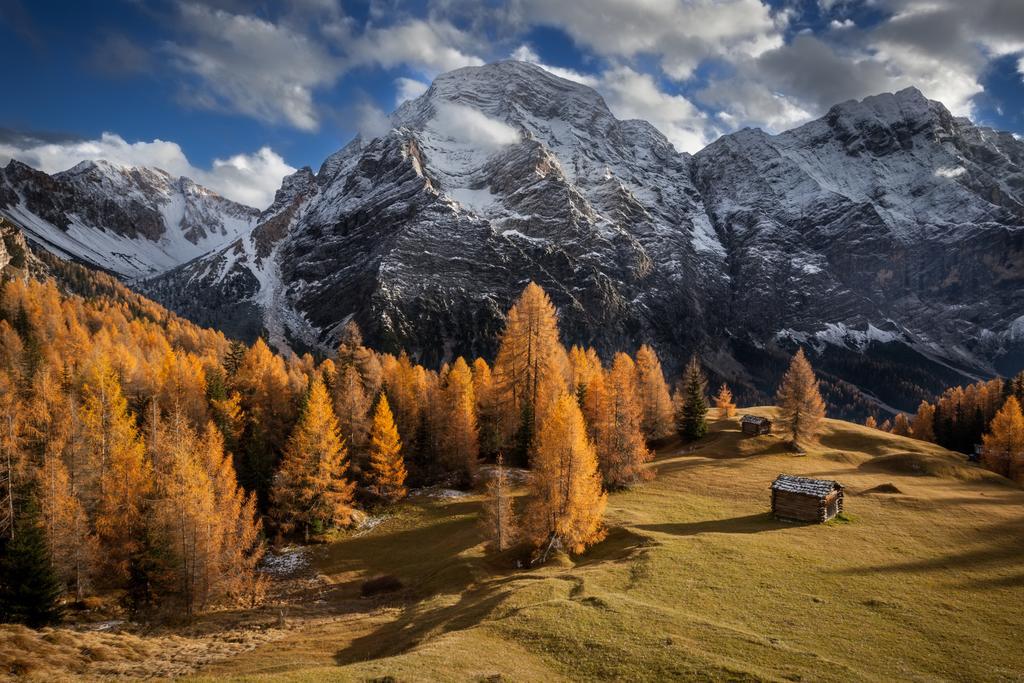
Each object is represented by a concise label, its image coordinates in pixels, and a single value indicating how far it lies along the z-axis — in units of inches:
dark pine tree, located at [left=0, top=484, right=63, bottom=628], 1278.3
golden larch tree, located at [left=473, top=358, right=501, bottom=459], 2619.3
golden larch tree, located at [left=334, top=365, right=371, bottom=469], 2453.2
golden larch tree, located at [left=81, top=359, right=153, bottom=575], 1640.0
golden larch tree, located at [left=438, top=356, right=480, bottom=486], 2443.4
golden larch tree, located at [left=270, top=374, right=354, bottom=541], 2055.9
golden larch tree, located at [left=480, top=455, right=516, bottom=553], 1523.1
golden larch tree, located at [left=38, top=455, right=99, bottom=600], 1477.6
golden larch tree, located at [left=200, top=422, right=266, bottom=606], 1573.6
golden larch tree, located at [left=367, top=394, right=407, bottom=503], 2294.5
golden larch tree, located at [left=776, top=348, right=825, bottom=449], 2687.0
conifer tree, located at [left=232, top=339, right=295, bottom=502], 2281.0
